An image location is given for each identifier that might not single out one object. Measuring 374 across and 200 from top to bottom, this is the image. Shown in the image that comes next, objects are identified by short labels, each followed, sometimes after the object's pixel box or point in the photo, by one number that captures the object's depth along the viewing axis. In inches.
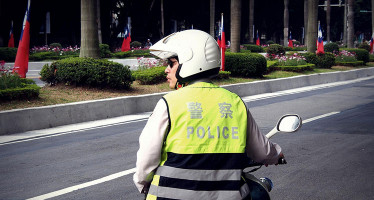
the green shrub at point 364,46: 1893.5
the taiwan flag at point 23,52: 567.2
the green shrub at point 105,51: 1293.1
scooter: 109.7
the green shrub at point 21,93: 475.8
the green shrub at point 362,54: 1318.9
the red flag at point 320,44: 1182.6
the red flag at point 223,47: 802.0
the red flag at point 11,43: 1208.8
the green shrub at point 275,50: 1214.3
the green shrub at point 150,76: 679.1
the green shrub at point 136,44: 1749.5
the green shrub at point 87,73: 577.6
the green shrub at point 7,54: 1132.0
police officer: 101.1
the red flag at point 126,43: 1471.2
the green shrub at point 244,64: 837.8
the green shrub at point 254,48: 1878.4
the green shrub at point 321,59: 1115.3
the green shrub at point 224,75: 786.6
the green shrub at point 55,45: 1462.4
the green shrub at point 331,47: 1568.7
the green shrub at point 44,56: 1214.9
